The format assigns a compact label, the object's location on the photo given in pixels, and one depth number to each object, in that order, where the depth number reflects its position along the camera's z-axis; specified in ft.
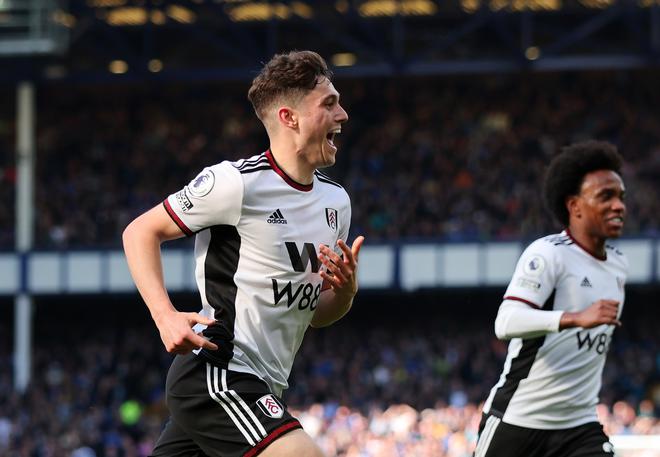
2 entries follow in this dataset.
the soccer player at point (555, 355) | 36.70
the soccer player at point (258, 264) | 29.32
